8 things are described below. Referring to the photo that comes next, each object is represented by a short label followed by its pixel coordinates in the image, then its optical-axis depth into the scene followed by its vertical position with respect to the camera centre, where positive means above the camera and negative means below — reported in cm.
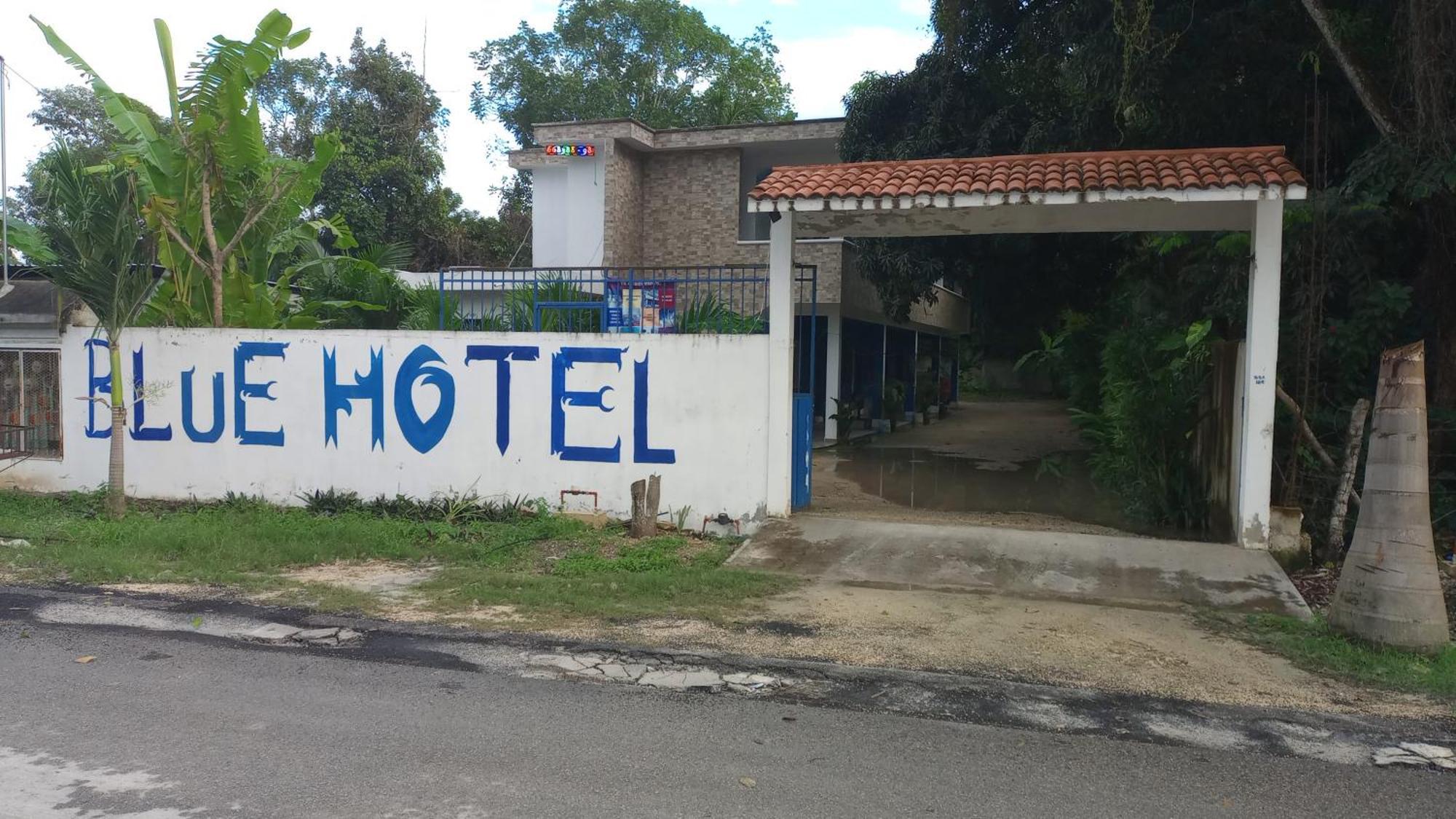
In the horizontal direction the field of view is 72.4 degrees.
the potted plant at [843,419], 1966 -145
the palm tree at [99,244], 1012 +92
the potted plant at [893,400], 2244 -123
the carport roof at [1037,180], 849 +152
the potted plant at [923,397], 2638 -133
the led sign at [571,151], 1909 +367
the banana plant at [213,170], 1033 +184
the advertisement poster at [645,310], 1024 +33
